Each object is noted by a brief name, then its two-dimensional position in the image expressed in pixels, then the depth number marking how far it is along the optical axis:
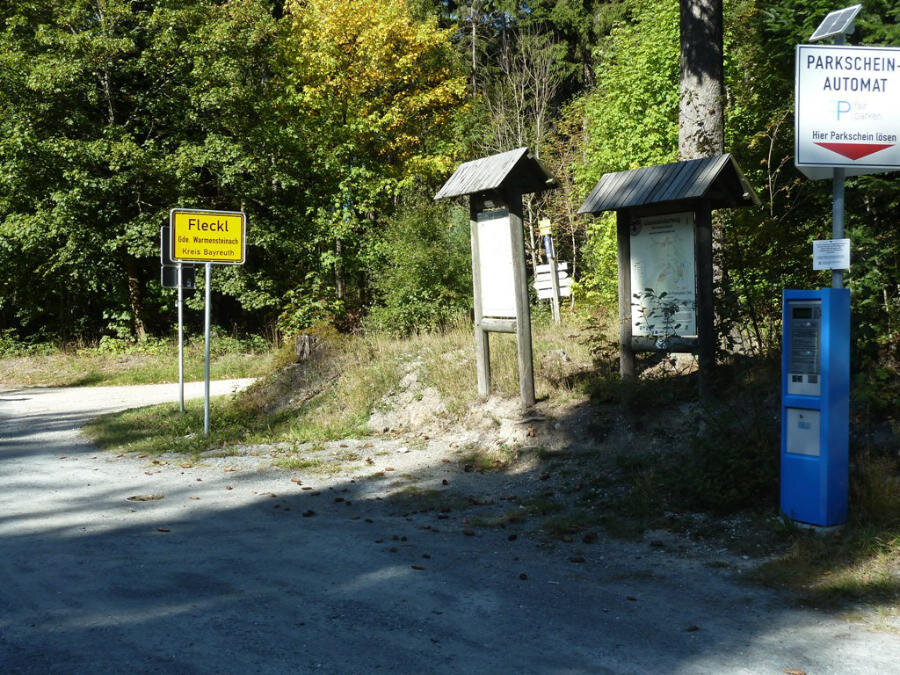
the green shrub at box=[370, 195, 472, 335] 22.55
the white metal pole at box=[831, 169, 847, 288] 5.76
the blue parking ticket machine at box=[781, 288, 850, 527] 5.55
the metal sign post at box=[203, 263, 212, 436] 11.48
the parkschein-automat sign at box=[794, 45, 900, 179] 5.67
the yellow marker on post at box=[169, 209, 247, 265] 11.63
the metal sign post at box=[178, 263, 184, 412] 13.89
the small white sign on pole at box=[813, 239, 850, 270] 5.61
